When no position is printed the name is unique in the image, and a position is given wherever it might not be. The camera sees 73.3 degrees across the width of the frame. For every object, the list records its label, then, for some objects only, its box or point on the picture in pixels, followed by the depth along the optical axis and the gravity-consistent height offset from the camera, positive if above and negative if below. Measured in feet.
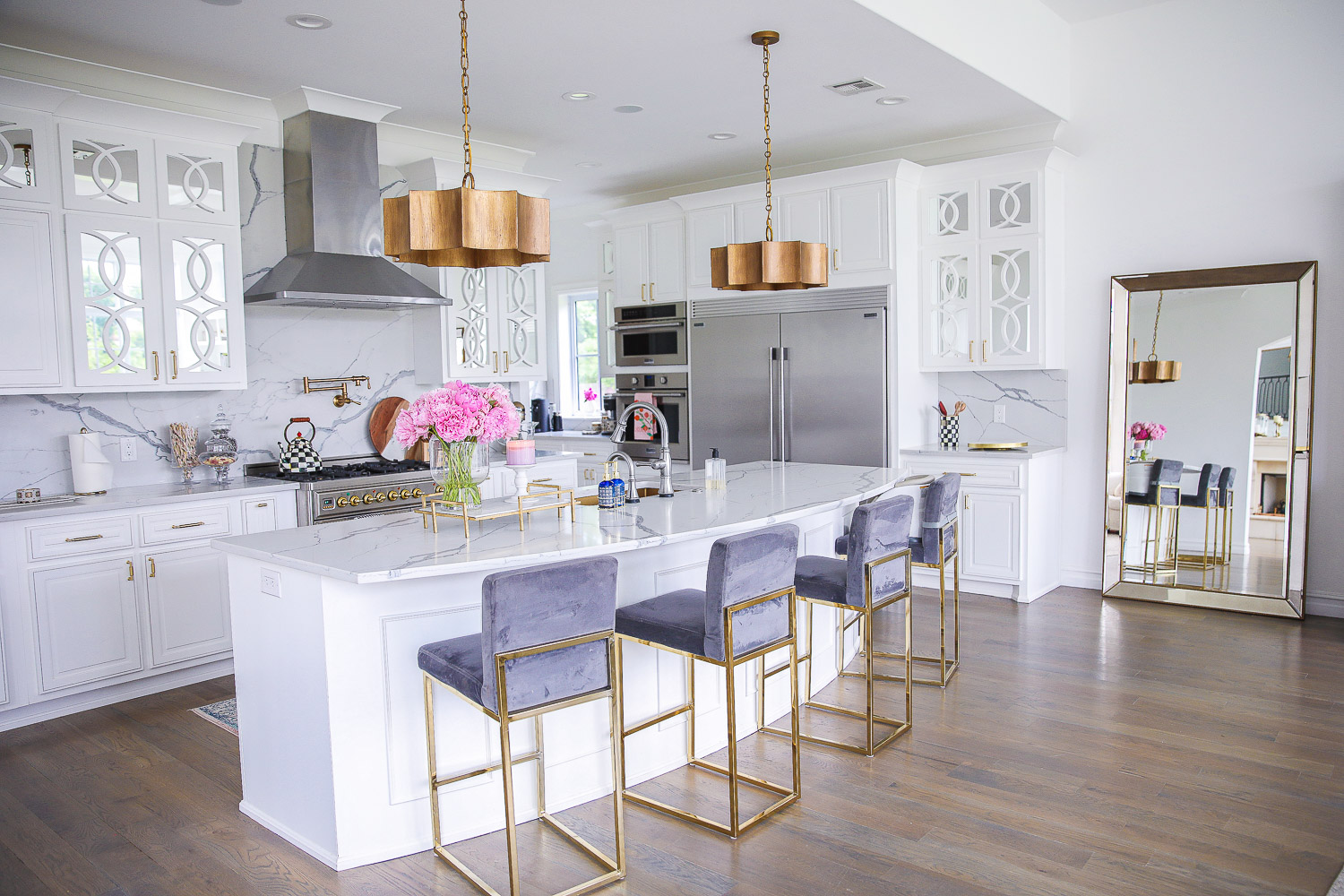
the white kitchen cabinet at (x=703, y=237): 19.70 +3.24
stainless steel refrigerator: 17.92 -0.11
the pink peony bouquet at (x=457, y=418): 9.23 -0.30
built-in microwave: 20.75 +1.17
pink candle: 9.98 -0.73
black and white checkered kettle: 15.34 -1.11
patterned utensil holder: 18.29 -1.09
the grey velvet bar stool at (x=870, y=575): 10.29 -2.30
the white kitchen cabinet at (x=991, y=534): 16.89 -2.96
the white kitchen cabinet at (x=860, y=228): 17.62 +3.02
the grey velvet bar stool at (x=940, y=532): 12.34 -2.11
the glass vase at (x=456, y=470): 9.51 -0.87
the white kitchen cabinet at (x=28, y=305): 12.22 +1.27
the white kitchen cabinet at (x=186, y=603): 12.93 -3.06
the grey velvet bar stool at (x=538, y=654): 7.23 -2.27
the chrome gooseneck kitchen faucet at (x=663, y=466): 11.55 -1.07
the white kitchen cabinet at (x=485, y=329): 17.69 +1.20
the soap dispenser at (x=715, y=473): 12.49 -1.24
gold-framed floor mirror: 15.55 -1.14
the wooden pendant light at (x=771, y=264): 11.35 +1.50
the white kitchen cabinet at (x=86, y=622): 11.96 -3.07
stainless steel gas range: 14.39 -1.63
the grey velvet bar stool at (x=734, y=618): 8.48 -2.32
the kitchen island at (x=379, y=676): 8.18 -2.73
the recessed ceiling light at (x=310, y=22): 11.39 +4.71
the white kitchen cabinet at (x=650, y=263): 20.77 +2.87
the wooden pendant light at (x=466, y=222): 8.29 +1.55
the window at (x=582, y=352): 26.48 +0.99
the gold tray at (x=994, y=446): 17.39 -1.31
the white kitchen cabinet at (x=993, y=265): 17.19 +2.22
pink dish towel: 21.12 -0.97
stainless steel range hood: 14.96 +2.93
